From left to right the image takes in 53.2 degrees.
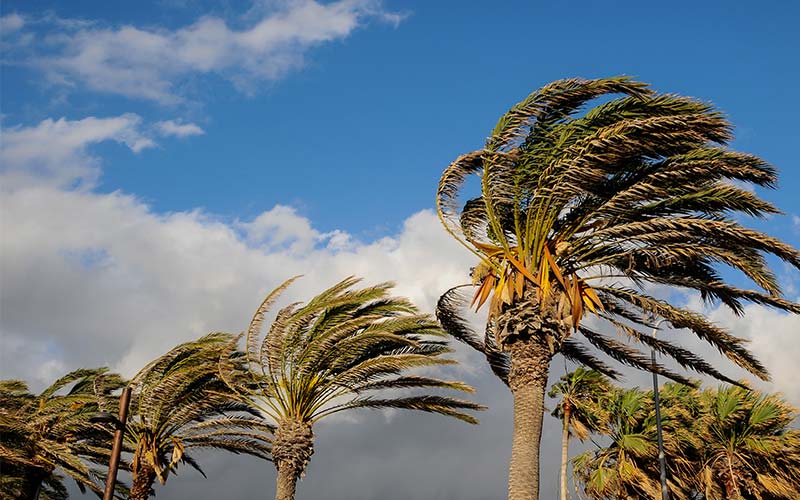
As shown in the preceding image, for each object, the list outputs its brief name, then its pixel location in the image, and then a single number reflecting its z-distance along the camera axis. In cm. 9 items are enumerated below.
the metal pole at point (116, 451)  1295
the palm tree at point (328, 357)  1956
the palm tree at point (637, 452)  2497
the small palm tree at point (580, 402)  2697
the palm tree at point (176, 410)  2322
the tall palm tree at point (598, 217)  1412
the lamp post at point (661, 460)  2005
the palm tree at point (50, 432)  2261
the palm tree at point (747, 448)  2362
